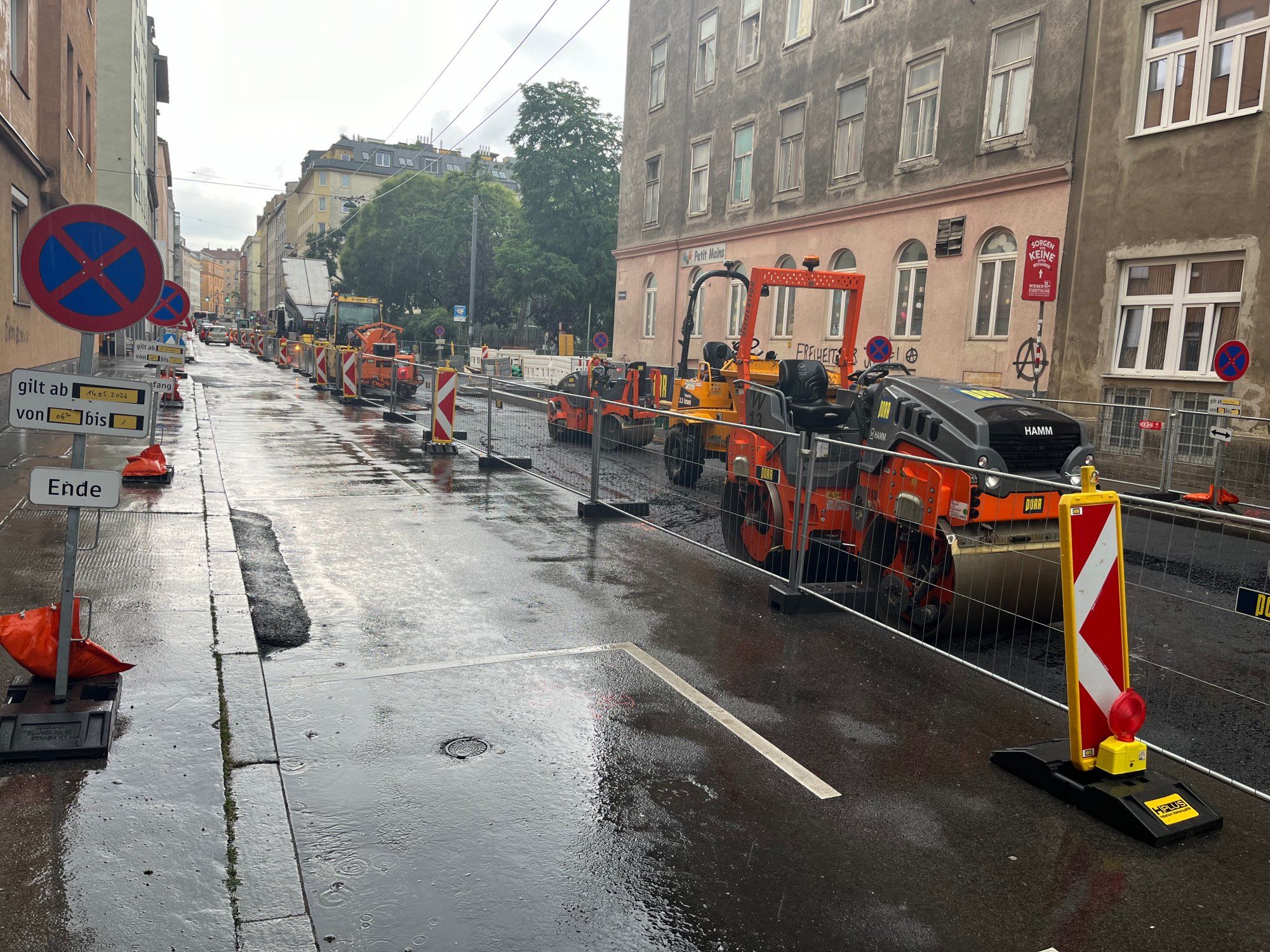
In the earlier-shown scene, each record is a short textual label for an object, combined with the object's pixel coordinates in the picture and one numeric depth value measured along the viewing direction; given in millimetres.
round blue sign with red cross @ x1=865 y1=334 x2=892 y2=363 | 19094
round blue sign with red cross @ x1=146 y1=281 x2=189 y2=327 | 13406
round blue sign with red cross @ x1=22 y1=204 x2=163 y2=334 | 4195
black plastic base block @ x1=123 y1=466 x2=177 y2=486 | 10516
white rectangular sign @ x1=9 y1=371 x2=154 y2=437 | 4059
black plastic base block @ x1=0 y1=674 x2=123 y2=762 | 3986
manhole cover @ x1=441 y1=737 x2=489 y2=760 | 4379
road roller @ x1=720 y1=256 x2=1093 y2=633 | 5641
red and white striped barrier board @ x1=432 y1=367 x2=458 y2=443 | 14992
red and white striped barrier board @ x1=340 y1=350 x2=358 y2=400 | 25250
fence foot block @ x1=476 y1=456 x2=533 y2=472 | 13781
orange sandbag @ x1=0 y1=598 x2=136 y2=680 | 4316
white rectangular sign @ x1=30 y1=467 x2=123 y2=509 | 4152
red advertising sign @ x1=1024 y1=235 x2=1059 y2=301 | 15875
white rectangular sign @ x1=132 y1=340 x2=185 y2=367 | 14836
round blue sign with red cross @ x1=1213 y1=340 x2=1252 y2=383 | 13266
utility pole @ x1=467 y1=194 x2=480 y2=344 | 46322
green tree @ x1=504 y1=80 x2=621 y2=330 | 46656
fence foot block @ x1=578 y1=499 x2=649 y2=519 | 10234
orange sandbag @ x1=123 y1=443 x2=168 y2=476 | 10570
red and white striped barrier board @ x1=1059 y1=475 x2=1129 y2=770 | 4078
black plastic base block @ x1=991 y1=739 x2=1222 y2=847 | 3891
